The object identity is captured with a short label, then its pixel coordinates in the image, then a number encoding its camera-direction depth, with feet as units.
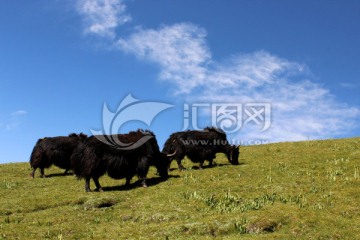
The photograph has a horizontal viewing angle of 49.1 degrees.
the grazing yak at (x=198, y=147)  83.66
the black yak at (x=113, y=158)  67.56
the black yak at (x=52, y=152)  90.58
